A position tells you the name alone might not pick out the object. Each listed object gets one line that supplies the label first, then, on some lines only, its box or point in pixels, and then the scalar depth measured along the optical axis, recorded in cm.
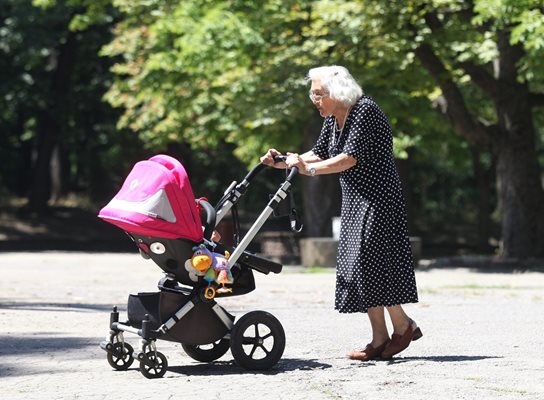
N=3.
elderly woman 812
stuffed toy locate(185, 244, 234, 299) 757
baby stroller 752
